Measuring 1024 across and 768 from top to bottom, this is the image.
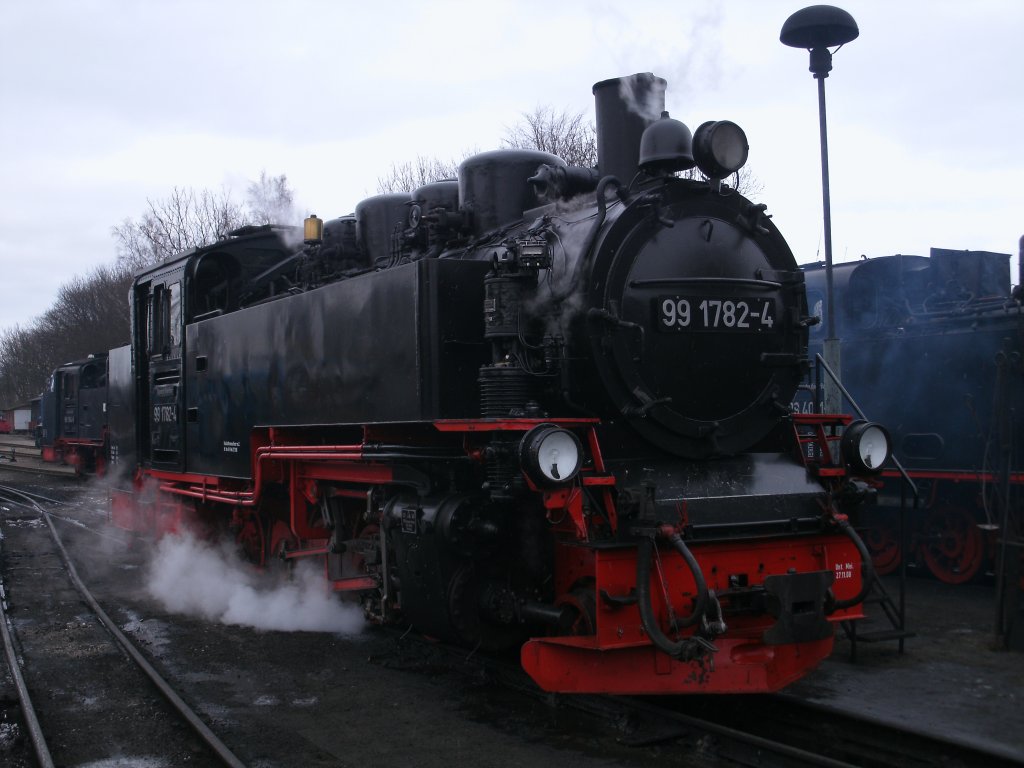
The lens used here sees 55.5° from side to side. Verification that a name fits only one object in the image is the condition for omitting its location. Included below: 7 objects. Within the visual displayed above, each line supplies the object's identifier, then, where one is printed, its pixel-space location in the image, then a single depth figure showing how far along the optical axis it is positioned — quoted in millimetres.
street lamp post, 7773
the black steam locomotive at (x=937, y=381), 8633
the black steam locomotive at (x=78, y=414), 22734
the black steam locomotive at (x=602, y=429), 4594
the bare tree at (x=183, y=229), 34562
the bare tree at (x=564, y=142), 22469
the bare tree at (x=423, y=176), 25727
